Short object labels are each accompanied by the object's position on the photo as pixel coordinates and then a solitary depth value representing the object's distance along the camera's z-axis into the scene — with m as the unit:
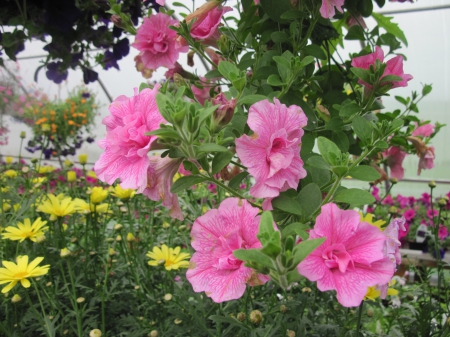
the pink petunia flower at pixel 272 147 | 0.37
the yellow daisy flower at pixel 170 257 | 0.72
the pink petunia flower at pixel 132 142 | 0.36
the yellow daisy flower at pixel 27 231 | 0.70
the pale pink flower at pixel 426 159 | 0.79
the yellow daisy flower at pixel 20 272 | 0.58
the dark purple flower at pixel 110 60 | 1.03
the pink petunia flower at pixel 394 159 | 0.83
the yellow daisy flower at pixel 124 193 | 0.84
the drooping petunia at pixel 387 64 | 0.51
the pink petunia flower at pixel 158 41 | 0.61
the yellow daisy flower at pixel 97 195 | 0.80
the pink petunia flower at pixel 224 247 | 0.35
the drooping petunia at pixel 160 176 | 0.41
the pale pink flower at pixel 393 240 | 0.37
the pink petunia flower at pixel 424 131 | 0.97
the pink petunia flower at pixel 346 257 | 0.31
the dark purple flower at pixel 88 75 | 1.05
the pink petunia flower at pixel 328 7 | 0.46
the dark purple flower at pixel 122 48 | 0.95
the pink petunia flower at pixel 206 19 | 0.56
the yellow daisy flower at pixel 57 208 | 0.76
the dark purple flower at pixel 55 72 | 1.01
